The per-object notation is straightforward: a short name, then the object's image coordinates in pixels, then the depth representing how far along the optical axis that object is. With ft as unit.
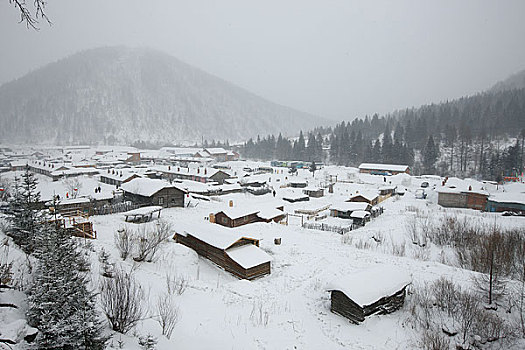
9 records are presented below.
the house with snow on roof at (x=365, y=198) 134.38
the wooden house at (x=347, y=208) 119.00
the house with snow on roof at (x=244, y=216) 93.86
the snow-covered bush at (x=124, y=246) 52.01
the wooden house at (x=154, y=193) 112.88
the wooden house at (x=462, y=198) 133.39
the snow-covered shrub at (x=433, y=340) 35.01
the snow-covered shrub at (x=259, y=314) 38.14
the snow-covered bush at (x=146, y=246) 53.16
